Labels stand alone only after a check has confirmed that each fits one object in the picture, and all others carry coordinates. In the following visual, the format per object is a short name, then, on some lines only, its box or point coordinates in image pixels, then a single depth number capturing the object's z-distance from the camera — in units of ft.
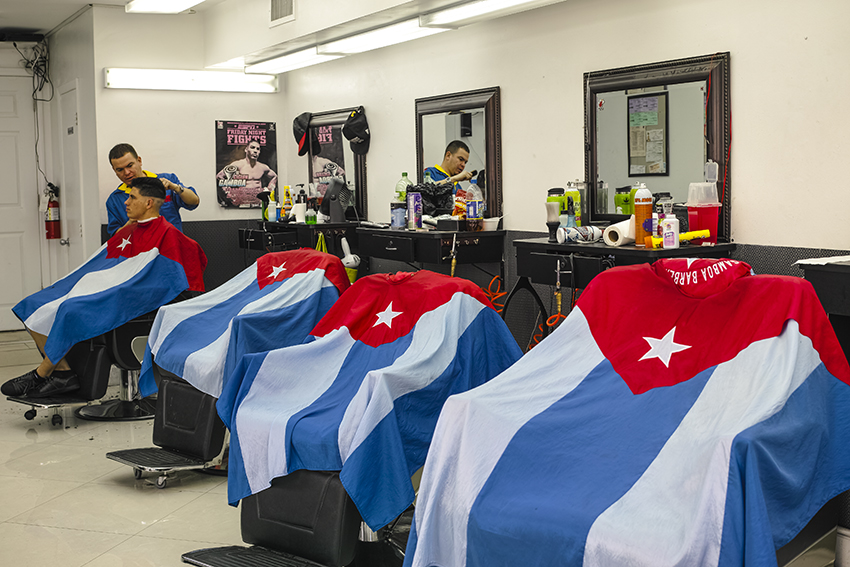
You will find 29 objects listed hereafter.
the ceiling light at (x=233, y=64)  19.47
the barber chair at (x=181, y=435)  11.17
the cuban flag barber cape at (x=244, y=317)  11.18
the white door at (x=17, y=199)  22.99
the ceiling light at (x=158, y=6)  16.51
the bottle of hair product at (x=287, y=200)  19.58
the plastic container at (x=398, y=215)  15.56
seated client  14.26
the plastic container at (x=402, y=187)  16.37
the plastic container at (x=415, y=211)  15.10
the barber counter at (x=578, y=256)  10.35
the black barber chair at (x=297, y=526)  7.98
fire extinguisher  22.58
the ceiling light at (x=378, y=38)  14.60
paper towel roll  10.88
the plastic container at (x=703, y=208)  10.68
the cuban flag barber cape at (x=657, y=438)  5.55
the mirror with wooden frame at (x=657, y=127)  10.98
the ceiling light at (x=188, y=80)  19.54
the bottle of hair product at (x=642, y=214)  10.69
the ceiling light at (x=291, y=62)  17.12
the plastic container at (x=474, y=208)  14.46
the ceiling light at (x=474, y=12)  12.38
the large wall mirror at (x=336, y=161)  18.51
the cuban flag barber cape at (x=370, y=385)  7.95
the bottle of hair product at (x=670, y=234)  10.25
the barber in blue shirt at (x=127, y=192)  17.89
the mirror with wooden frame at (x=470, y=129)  14.67
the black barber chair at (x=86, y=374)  14.69
